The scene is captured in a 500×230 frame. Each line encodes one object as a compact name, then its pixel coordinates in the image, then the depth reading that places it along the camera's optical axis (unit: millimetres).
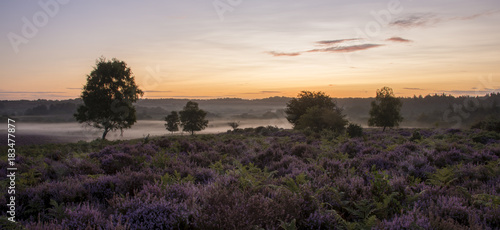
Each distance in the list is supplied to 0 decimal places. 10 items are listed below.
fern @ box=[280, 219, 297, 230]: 2910
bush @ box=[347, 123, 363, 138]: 25719
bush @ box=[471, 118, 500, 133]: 25500
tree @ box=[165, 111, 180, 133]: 75125
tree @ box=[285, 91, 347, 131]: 32750
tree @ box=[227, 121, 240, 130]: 52312
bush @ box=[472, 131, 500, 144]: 16172
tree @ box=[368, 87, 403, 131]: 48631
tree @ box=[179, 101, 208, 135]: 69250
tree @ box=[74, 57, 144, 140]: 37312
